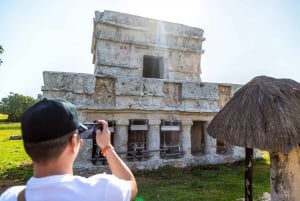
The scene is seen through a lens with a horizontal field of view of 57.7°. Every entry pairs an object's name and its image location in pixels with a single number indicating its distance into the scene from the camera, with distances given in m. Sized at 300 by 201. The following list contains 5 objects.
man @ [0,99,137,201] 1.54
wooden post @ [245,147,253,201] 5.93
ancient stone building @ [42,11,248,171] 10.42
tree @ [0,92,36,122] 43.78
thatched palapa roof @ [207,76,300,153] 5.64
